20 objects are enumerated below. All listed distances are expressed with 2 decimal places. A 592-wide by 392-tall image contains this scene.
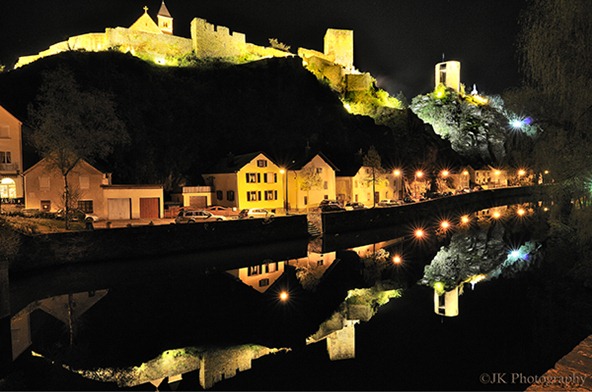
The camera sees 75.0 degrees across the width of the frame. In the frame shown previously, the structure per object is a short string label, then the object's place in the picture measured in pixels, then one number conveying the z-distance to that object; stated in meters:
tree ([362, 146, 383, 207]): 51.28
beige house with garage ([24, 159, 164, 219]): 34.81
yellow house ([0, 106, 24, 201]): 35.88
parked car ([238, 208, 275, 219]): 37.64
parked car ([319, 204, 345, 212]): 42.72
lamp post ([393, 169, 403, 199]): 60.19
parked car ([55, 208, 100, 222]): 30.62
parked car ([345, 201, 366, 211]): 47.52
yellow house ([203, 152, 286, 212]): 43.95
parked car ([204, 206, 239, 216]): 40.68
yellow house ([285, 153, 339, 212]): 46.53
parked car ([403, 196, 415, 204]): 55.40
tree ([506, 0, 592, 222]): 12.00
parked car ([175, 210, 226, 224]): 34.97
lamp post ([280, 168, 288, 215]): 45.06
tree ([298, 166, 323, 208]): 46.25
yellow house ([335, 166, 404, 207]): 52.72
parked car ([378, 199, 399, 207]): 49.98
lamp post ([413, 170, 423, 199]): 62.72
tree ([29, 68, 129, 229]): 30.50
